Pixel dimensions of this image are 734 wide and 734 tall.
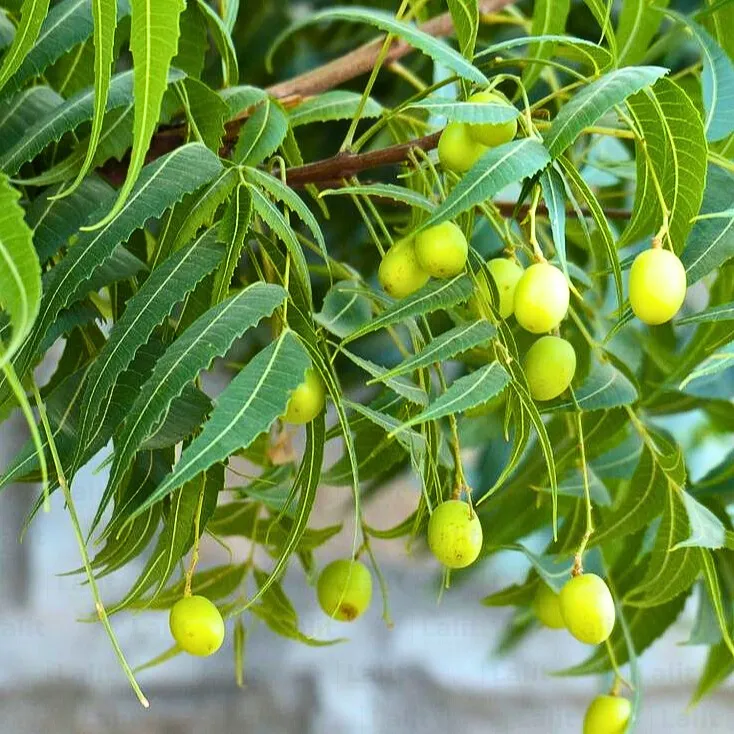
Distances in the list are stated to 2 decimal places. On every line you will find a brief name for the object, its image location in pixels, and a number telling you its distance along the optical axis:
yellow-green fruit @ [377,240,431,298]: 0.75
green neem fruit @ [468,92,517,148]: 0.73
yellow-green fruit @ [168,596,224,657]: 0.75
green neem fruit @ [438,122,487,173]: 0.73
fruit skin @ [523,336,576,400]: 0.75
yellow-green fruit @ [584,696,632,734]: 0.83
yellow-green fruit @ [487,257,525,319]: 0.77
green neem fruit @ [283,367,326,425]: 0.72
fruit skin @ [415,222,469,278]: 0.74
